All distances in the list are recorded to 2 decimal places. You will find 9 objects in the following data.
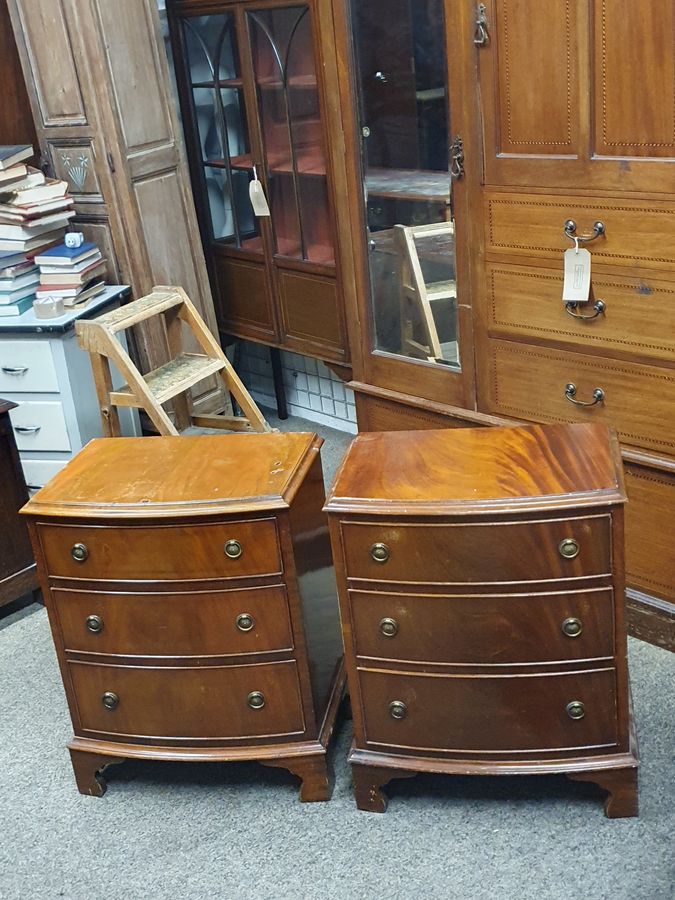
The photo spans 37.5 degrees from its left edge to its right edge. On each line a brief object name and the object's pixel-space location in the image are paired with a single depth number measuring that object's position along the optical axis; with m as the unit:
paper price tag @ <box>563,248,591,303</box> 2.33
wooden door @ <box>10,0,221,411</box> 3.46
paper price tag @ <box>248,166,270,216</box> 3.62
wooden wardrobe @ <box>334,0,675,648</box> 2.16
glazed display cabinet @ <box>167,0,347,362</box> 3.42
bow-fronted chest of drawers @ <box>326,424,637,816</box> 1.84
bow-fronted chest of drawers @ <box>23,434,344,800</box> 2.00
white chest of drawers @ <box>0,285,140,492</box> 3.34
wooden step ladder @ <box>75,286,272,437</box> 2.81
